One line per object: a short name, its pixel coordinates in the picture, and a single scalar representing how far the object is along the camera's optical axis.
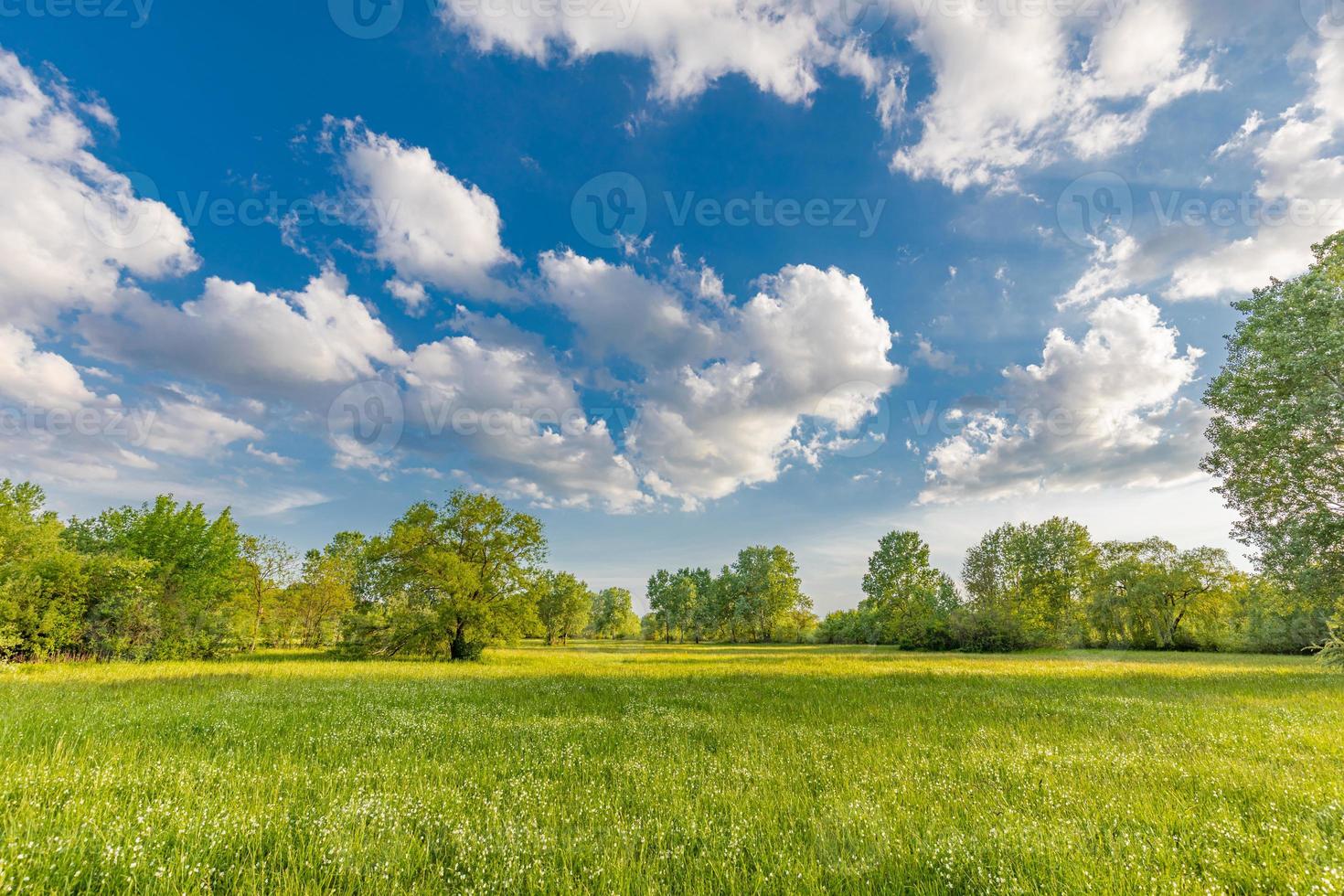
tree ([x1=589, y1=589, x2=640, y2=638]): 116.88
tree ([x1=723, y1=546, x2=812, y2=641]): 91.62
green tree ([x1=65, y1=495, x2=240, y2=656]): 32.42
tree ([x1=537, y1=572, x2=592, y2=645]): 96.31
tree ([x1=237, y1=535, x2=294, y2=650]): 46.97
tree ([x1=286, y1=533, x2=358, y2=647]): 55.79
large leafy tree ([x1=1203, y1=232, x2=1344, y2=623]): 19.84
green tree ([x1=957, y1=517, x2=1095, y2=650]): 66.00
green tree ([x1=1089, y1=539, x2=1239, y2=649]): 59.84
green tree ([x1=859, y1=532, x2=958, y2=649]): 60.06
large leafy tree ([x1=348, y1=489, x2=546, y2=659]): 34.66
